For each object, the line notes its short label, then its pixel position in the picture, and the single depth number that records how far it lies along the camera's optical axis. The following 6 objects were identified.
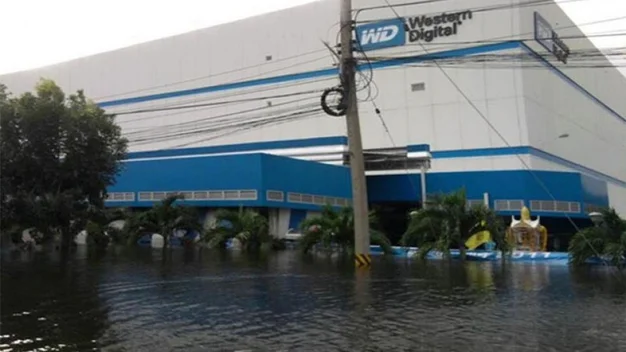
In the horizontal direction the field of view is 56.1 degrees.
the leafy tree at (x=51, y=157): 18.72
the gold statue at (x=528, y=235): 25.89
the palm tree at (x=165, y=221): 29.59
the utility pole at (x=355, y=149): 16.36
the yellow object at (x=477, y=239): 21.28
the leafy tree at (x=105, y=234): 28.46
